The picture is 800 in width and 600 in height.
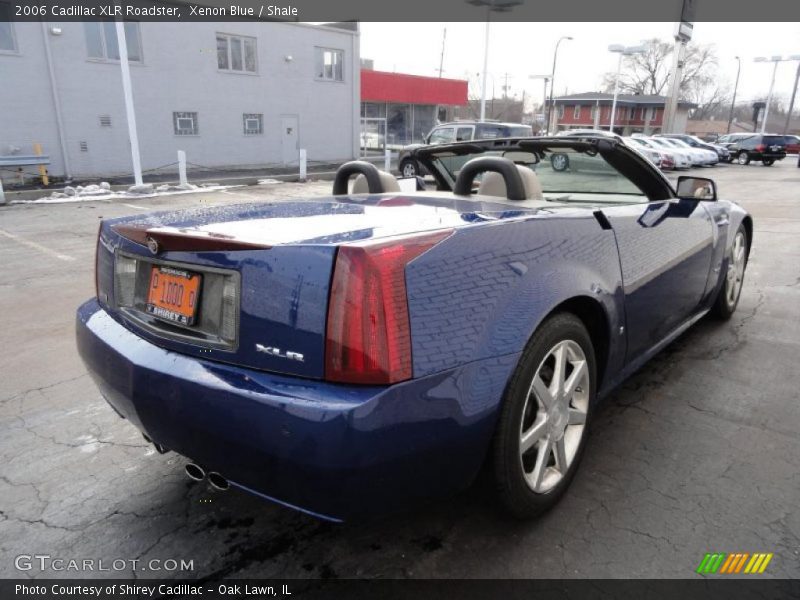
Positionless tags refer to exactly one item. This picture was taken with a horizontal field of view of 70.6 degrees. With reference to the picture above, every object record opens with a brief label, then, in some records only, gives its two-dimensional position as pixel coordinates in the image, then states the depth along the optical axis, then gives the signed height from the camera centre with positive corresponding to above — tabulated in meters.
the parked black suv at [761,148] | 31.23 -0.67
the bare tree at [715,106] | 89.81 +4.54
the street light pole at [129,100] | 14.20 +0.61
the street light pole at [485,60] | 28.33 +3.46
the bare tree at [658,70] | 79.88 +8.75
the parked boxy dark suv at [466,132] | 17.45 -0.05
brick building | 67.12 +2.47
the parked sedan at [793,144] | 37.00 -0.54
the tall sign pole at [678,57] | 31.45 +4.53
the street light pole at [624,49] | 33.88 +4.83
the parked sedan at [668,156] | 24.72 -0.98
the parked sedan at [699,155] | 27.53 -0.98
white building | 17.48 +1.16
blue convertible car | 1.62 -0.68
